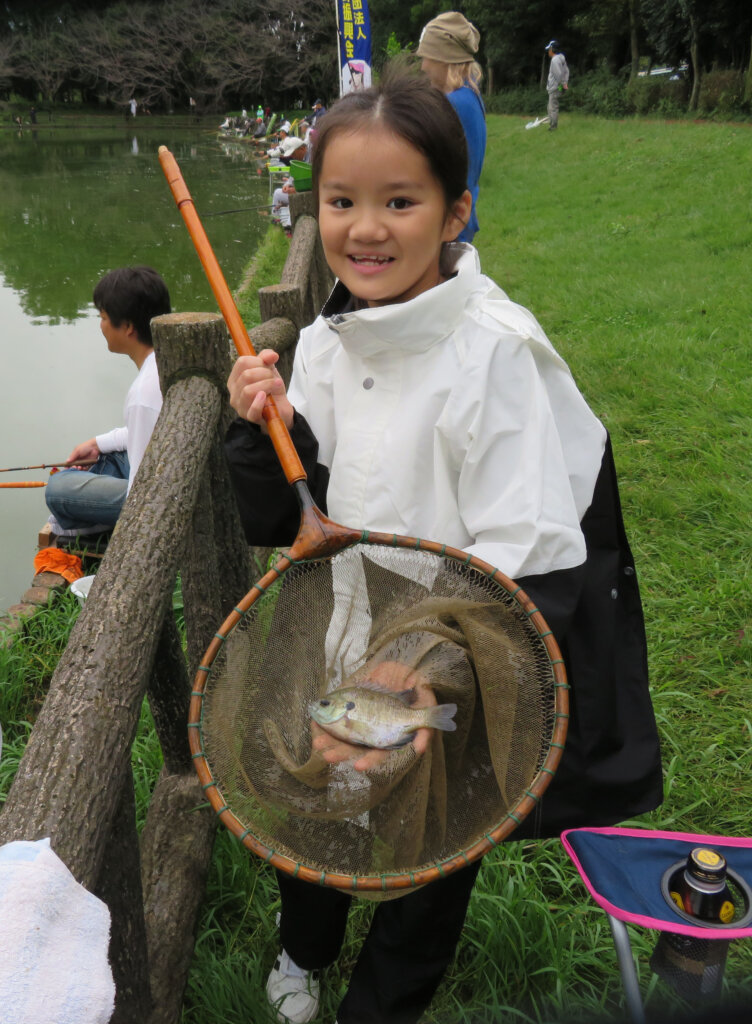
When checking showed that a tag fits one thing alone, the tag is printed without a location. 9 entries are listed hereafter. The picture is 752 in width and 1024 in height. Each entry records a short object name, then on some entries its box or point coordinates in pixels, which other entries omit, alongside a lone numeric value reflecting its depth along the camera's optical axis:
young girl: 1.21
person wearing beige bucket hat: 4.12
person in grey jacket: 18.62
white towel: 0.76
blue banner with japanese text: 5.99
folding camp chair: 1.33
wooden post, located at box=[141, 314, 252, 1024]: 1.76
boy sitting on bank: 3.41
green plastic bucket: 7.01
